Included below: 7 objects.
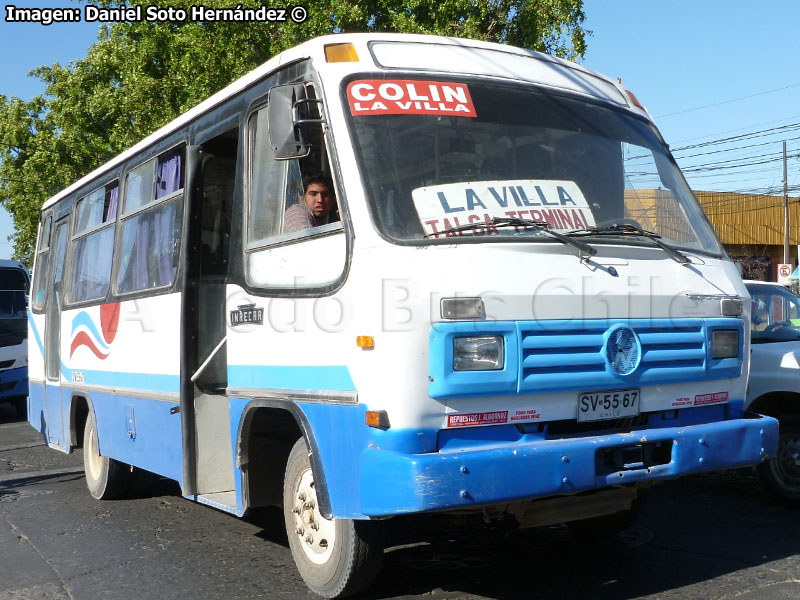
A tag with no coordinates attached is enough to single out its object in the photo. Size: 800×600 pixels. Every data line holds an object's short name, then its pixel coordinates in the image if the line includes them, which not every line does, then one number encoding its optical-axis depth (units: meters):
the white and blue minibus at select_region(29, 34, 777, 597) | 4.14
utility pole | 35.72
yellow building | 38.38
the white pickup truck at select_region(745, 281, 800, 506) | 6.68
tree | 15.59
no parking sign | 28.00
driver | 4.65
